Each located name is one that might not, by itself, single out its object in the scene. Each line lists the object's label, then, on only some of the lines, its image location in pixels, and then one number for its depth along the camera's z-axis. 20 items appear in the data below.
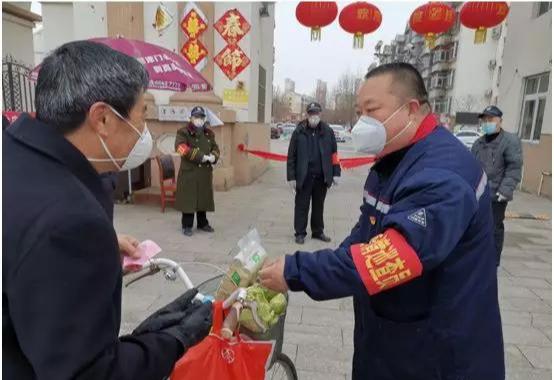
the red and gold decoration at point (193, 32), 8.30
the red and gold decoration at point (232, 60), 8.85
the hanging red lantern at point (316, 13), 6.88
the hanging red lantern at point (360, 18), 6.99
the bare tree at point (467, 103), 40.03
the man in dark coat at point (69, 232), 0.85
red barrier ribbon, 10.00
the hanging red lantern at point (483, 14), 6.58
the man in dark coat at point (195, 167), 5.56
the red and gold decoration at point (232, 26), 8.65
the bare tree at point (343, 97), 52.10
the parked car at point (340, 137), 31.63
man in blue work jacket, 1.27
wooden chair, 6.84
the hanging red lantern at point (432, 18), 6.99
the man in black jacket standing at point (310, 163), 5.38
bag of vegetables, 1.36
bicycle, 1.34
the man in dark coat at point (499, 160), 4.41
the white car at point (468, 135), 20.47
